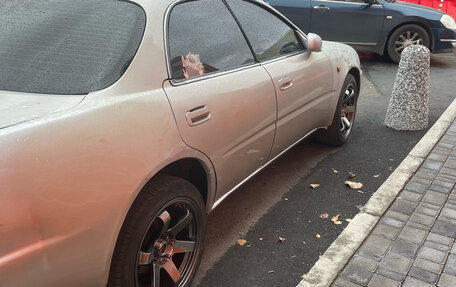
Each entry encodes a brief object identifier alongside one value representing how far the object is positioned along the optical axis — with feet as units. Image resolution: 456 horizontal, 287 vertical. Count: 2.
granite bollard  16.83
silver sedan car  5.48
